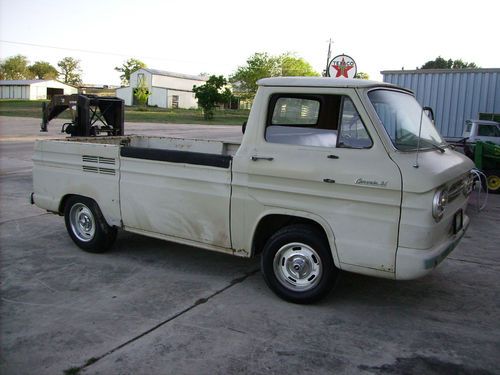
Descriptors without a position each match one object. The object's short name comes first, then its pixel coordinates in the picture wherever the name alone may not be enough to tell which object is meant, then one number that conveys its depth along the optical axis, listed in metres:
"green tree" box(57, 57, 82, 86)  119.44
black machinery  9.41
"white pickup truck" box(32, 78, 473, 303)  4.11
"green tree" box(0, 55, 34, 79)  106.69
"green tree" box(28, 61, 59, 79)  112.69
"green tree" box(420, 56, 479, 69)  66.75
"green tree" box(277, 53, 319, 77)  91.62
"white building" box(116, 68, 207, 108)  83.44
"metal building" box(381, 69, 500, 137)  14.63
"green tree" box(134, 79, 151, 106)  73.06
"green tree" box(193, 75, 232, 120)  49.28
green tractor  11.09
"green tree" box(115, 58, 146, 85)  117.62
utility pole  56.88
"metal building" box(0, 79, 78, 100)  82.06
